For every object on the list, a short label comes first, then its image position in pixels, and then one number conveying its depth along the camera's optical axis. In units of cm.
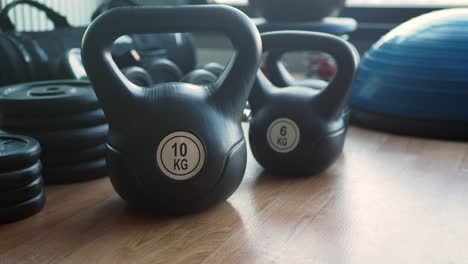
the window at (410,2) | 169
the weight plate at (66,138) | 80
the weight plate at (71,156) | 81
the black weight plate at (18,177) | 66
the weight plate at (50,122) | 80
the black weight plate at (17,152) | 66
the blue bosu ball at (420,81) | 109
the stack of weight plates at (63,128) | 80
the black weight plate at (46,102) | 80
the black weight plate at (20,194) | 67
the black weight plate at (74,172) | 82
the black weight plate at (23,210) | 68
